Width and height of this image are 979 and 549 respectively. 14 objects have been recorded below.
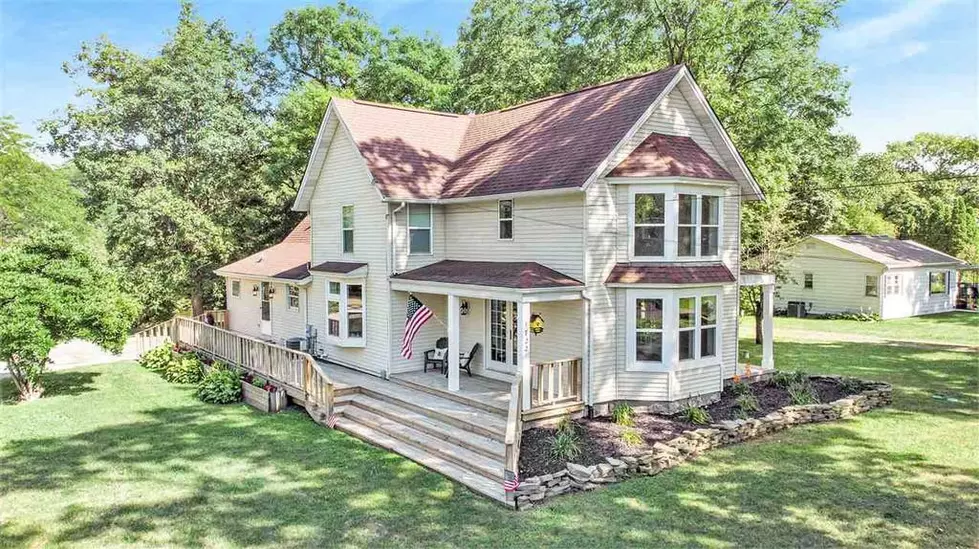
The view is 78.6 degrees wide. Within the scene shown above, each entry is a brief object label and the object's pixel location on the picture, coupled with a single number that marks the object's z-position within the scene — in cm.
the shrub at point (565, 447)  1031
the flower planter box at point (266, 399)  1453
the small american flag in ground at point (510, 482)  892
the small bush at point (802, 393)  1358
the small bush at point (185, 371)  1797
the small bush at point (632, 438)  1110
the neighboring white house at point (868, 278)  3080
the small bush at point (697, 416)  1229
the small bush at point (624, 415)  1231
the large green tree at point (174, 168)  2417
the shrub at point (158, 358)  1977
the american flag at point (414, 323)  1455
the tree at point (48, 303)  1460
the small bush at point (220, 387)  1546
